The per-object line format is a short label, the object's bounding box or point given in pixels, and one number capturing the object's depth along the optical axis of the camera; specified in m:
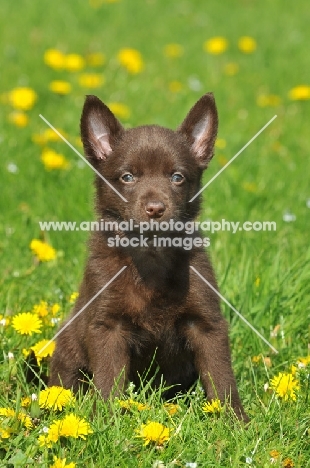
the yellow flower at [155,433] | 5.08
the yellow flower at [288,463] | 5.18
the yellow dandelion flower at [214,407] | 5.59
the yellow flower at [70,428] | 4.98
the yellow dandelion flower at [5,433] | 5.11
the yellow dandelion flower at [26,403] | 5.57
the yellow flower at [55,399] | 5.47
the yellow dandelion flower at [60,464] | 4.80
